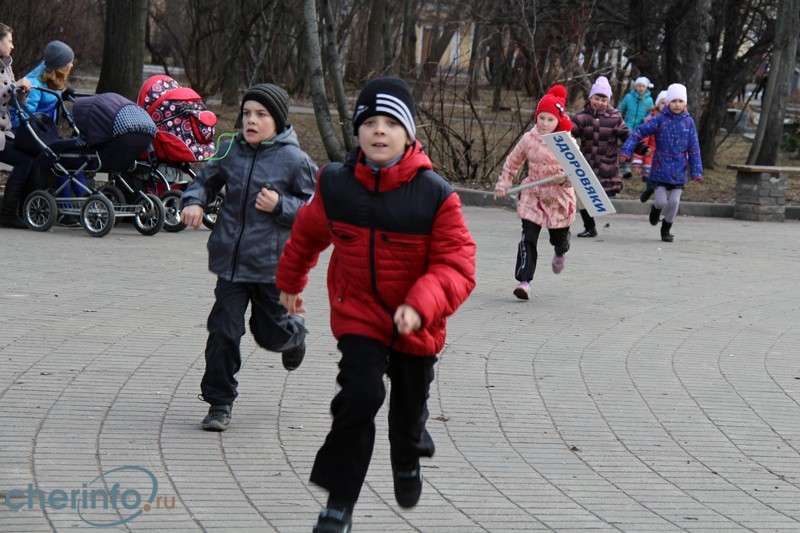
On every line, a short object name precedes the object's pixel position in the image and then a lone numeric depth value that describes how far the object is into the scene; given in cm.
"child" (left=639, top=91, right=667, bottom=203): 1984
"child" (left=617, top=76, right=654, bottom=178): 2219
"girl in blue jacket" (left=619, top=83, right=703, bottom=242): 1434
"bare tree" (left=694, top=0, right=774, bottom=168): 2455
